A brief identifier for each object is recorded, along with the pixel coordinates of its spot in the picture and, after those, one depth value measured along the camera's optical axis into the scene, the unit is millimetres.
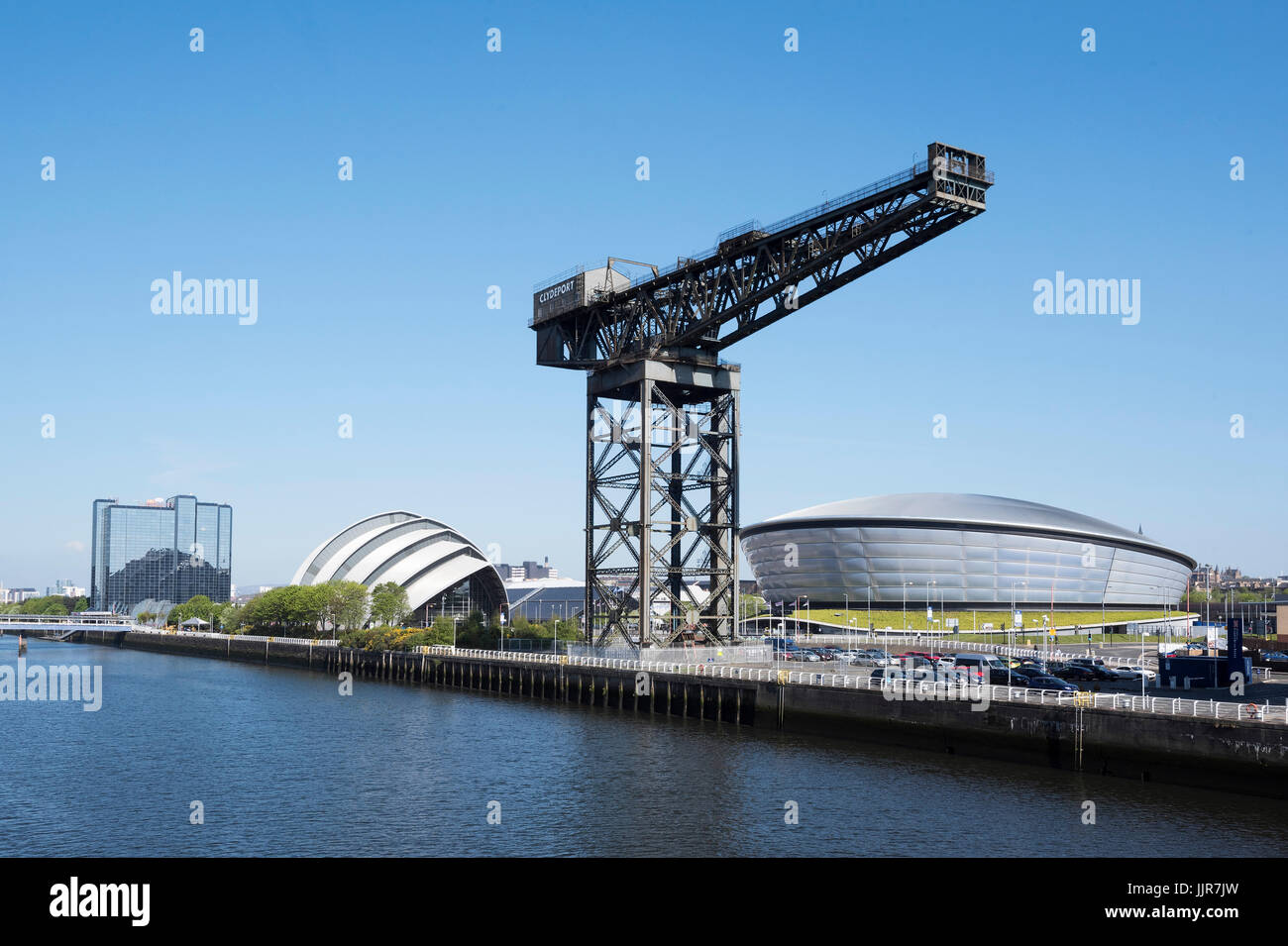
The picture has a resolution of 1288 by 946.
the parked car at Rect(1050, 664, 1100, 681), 66875
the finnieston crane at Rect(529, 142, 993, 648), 67812
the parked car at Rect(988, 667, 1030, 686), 59688
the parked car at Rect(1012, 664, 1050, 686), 61062
